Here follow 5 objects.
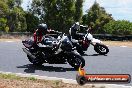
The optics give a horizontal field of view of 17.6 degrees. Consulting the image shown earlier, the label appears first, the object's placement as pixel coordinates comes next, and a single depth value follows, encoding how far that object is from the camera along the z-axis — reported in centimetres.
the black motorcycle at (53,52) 1409
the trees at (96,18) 7844
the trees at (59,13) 6638
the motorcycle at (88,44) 2020
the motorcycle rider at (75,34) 1926
